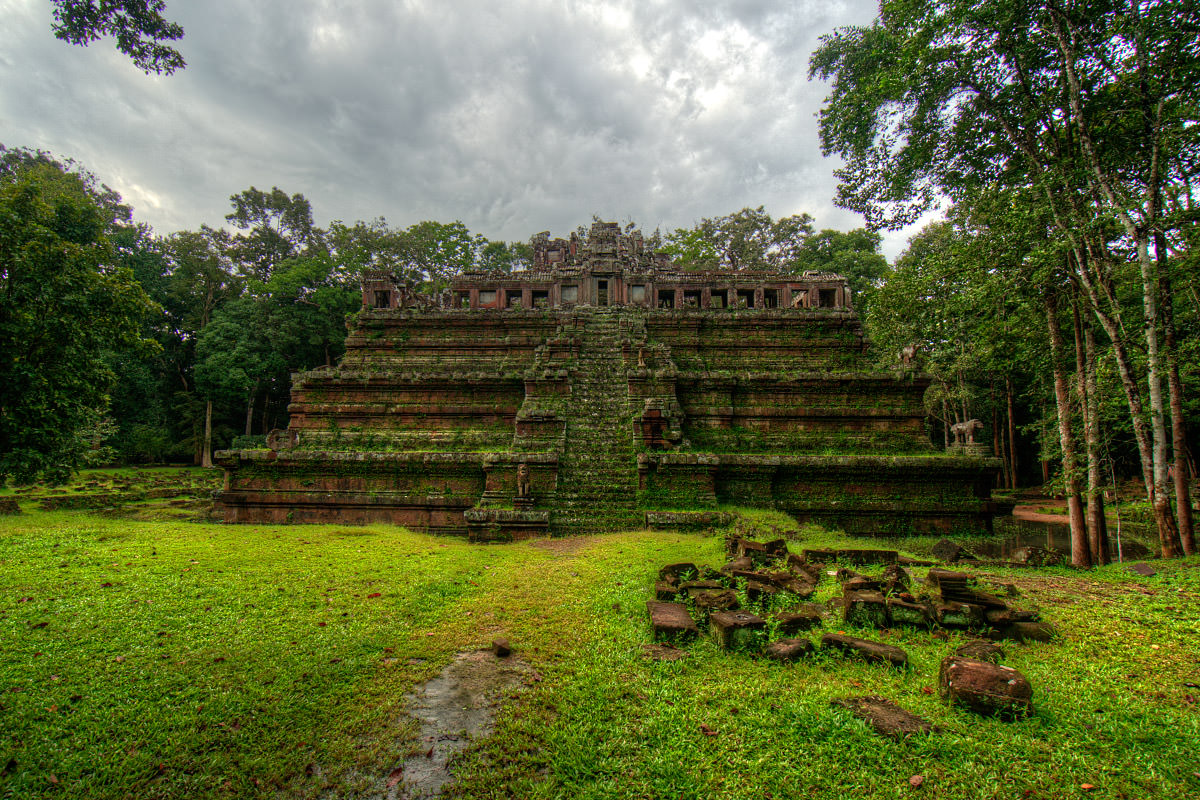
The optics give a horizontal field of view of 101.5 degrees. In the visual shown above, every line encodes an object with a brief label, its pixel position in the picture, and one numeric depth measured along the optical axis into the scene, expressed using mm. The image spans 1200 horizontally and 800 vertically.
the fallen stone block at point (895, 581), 5055
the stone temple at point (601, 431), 10391
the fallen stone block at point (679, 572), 5742
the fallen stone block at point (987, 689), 2967
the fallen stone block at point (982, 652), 3645
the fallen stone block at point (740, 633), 3965
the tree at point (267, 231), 36938
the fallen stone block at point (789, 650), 3730
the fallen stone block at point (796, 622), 4223
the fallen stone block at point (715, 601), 4594
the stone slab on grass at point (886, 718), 2783
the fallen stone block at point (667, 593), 5172
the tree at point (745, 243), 39656
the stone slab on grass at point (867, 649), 3615
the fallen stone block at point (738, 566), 5813
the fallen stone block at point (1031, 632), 4062
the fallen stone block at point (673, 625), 4168
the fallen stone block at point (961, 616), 4285
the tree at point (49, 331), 9523
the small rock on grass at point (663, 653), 3822
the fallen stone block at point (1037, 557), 7836
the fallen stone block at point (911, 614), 4387
